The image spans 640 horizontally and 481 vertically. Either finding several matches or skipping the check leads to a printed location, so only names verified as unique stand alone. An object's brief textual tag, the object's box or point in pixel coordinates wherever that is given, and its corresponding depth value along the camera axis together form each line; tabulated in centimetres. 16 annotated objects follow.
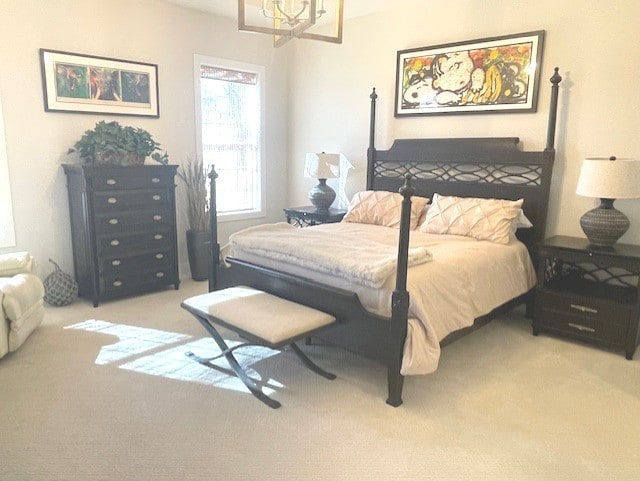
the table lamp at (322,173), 472
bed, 242
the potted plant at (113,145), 386
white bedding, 242
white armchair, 285
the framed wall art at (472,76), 373
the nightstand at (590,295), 303
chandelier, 225
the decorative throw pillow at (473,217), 347
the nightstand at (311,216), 464
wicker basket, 387
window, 489
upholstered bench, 238
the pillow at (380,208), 411
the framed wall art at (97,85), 379
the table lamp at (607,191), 304
